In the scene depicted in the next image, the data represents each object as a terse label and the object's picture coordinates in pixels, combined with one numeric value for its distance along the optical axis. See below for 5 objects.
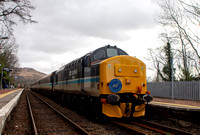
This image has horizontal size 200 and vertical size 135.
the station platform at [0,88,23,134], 6.27
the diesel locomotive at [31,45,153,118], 8.17
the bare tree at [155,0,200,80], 21.61
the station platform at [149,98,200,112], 7.66
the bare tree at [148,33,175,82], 29.18
